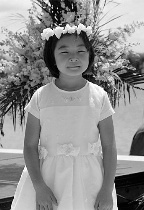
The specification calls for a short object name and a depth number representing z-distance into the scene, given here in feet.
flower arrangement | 11.37
